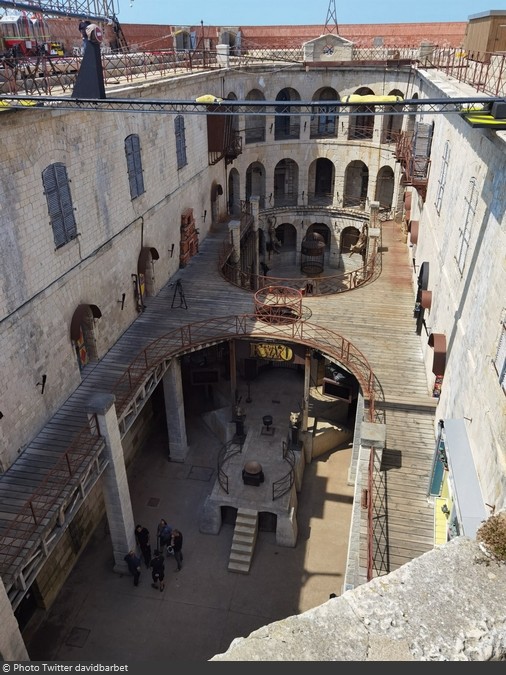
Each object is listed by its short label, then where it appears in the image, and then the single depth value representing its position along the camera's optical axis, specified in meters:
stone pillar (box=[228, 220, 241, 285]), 25.62
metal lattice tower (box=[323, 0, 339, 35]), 35.48
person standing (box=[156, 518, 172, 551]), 15.91
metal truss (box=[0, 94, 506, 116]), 8.11
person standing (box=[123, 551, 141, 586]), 15.04
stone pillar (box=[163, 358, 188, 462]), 18.58
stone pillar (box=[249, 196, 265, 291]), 28.88
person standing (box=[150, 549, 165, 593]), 14.87
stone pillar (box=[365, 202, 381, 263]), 24.67
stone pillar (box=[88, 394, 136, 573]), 13.25
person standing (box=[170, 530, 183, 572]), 15.50
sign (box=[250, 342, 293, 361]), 18.67
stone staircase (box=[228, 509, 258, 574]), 15.87
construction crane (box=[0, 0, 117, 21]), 13.23
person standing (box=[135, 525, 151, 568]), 15.54
